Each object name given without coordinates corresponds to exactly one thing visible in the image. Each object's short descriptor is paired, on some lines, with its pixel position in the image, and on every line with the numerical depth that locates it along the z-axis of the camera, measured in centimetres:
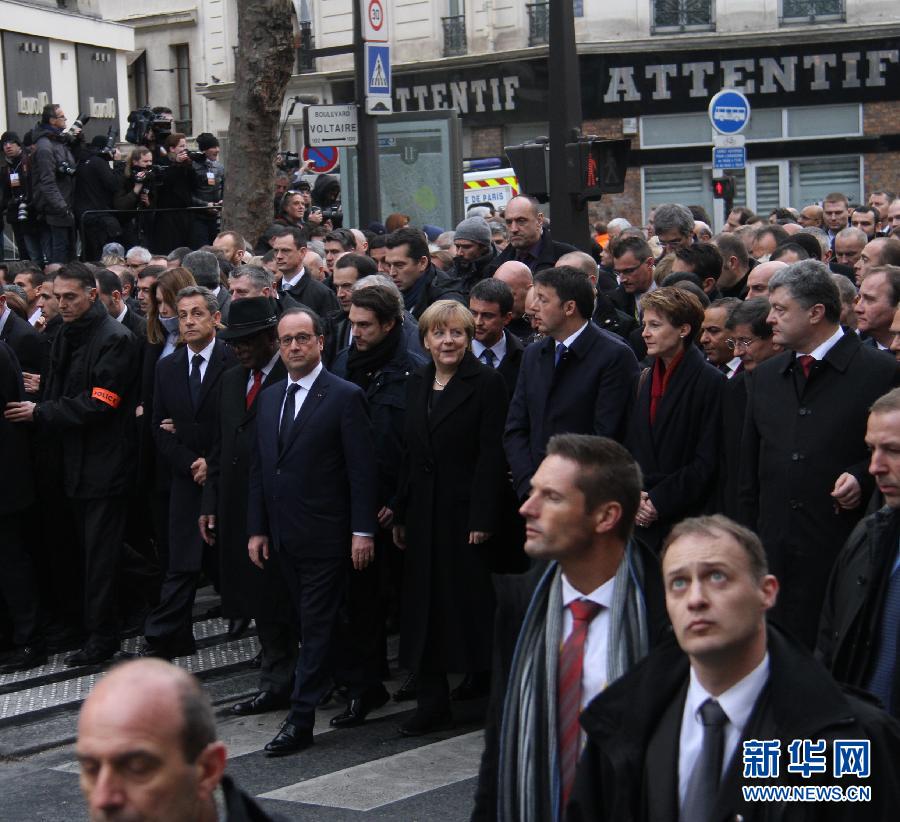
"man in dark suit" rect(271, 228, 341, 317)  1194
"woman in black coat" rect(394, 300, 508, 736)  807
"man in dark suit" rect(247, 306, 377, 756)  793
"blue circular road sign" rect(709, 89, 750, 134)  2041
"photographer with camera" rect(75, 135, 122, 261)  1812
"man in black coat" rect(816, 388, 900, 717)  485
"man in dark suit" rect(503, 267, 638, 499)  799
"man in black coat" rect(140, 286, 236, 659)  935
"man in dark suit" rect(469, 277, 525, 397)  885
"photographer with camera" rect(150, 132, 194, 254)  1823
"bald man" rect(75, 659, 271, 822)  294
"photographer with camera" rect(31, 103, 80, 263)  1802
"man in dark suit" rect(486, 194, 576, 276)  1124
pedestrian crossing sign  1566
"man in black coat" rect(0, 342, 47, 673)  980
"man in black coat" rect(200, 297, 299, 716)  845
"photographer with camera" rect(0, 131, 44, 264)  1830
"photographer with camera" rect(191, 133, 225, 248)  1848
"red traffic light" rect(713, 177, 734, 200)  2202
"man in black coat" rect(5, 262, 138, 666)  970
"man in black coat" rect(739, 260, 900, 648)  661
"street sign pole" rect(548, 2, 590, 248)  1394
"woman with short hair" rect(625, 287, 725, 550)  762
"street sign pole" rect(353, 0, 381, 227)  1562
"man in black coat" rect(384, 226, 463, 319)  1087
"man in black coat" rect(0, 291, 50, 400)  1052
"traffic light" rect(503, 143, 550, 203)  1437
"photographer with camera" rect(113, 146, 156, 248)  1802
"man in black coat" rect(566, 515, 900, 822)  352
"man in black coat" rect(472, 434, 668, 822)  432
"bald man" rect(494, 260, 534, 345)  959
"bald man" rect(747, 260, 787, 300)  913
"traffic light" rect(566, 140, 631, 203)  1391
